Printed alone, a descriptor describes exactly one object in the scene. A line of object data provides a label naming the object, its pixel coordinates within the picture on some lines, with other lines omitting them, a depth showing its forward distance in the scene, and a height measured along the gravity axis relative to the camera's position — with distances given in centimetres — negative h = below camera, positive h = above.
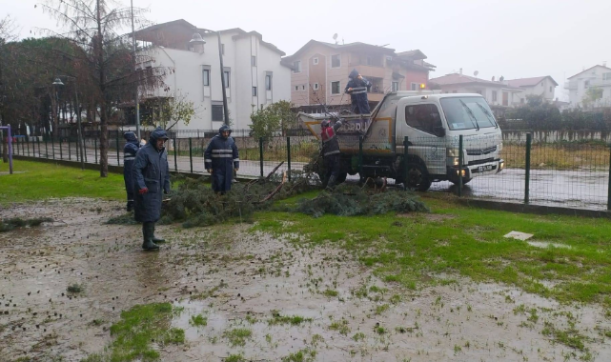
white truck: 1223 -10
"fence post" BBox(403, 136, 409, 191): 1268 -61
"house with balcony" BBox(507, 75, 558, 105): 7719 +680
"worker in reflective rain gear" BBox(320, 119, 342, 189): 1356 -32
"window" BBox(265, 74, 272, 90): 5323 +532
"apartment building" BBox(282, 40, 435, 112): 5391 +701
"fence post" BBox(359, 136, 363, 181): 1393 -47
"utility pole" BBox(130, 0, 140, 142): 1884 +341
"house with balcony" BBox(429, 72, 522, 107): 6112 +521
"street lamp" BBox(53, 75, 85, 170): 2362 +63
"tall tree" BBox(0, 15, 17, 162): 2640 +290
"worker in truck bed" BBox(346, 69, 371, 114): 1434 +111
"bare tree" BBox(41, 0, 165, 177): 1838 +287
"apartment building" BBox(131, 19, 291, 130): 4584 +582
